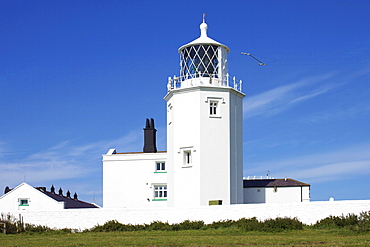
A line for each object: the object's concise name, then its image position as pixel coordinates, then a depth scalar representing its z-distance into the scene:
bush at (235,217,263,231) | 26.70
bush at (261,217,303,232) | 26.36
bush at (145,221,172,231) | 29.06
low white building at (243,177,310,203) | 36.69
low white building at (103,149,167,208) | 40.94
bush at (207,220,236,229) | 28.60
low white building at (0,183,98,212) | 41.50
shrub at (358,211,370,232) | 24.51
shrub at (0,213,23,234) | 29.83
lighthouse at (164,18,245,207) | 33.12
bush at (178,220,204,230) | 28.98
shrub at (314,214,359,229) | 26.49
